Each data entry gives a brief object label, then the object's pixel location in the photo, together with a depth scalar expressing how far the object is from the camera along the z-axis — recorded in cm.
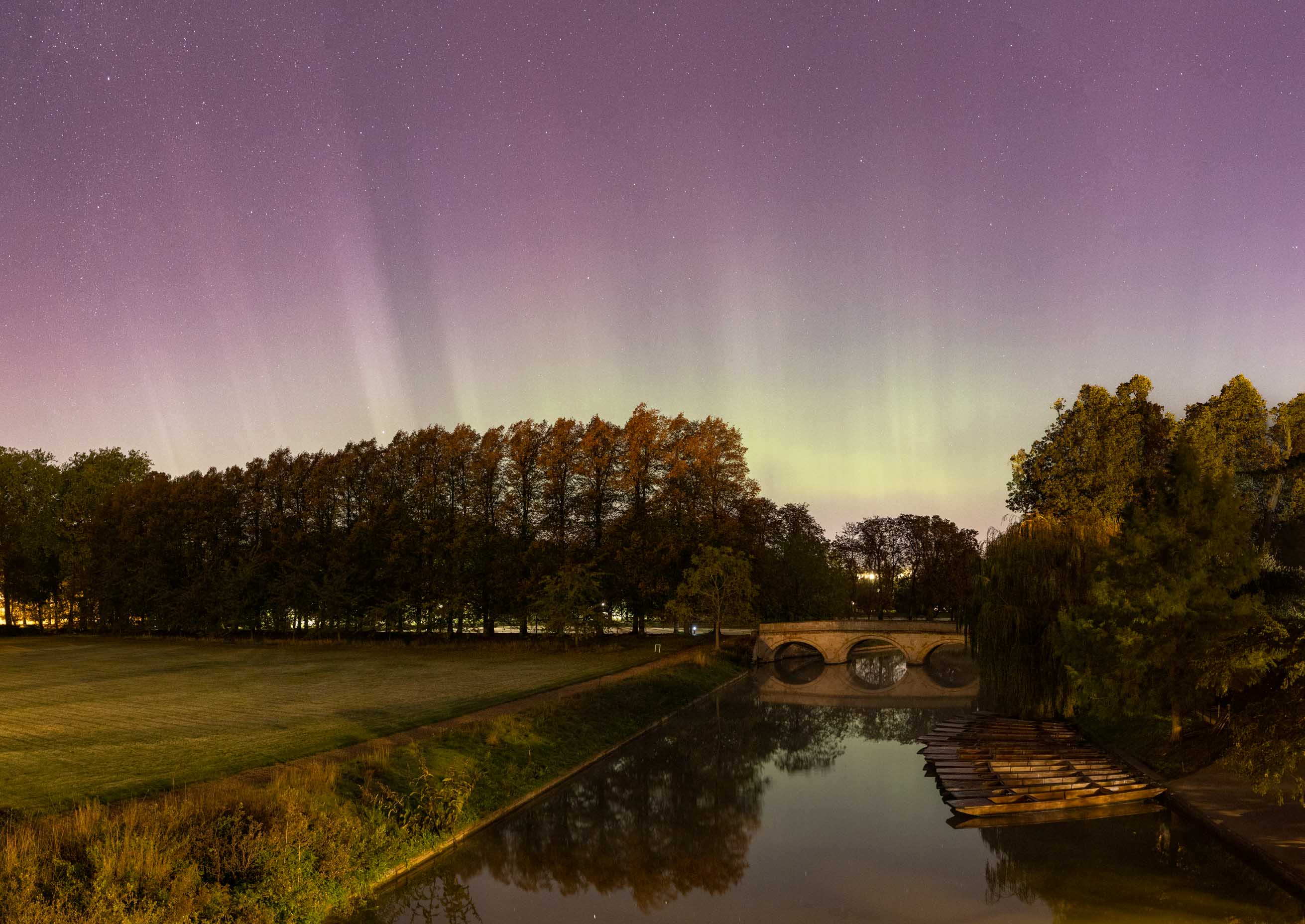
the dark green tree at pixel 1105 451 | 5284
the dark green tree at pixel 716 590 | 6538
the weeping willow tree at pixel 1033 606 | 3766
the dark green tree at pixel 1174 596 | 2642
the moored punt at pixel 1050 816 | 2566
